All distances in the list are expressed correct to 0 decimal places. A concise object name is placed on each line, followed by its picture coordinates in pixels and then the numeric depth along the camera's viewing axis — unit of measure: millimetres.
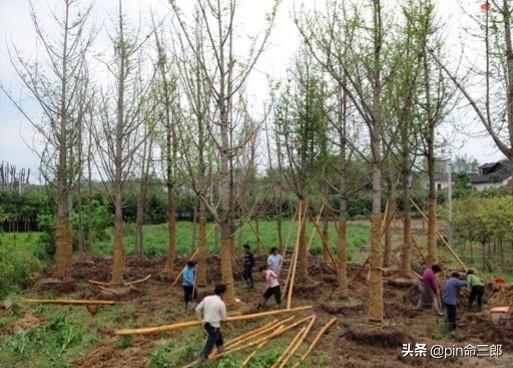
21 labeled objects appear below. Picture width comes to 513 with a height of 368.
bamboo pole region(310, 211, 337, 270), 13666
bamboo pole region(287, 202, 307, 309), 10939
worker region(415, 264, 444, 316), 11266
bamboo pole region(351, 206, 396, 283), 12680
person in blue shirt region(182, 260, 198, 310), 11710
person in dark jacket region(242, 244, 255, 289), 13750
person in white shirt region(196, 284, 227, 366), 7699
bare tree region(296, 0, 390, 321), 9328
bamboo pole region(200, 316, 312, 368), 7855
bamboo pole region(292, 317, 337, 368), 7710
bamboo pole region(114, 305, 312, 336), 8281
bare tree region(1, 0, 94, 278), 14453
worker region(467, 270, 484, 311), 11234
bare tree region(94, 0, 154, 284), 13891
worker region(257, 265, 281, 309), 11117
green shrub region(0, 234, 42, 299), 14023
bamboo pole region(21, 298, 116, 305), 12234
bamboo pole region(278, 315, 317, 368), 7391
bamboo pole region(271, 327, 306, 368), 7396
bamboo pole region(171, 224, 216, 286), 14615
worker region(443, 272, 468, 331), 10094
